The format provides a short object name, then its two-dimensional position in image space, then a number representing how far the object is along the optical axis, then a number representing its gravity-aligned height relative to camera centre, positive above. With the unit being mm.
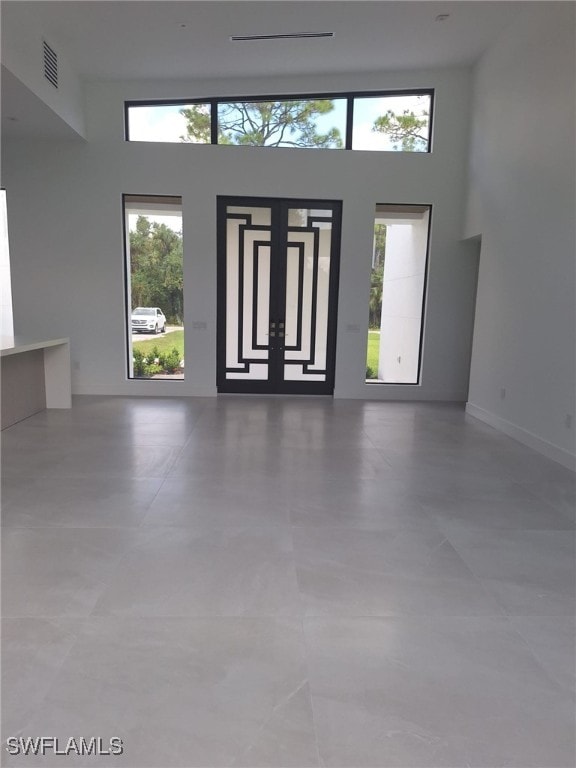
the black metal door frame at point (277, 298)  6738 +52
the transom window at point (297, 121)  6500 +2529
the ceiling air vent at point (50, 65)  5022 +2515
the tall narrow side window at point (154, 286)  6754 +169
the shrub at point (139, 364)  7039 -1004
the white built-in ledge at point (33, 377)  4926 -980
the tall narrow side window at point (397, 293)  6949 +175
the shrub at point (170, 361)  6992 -951
